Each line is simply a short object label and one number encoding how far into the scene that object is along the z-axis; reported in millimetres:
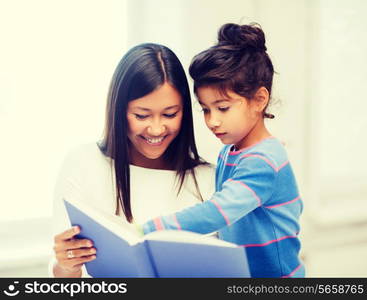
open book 2160
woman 2335
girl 2287
